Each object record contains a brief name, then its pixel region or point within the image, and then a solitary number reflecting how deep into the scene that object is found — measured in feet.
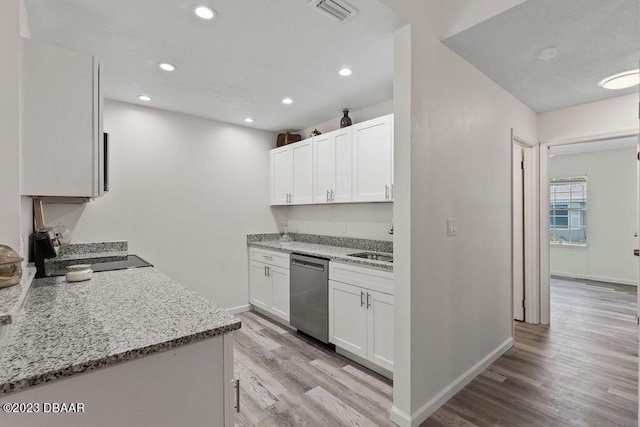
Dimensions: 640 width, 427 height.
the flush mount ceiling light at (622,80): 8.01
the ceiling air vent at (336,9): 5.51
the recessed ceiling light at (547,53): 6.98
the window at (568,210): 19.23
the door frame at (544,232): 11.47
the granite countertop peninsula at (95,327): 2.66
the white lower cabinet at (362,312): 7.82
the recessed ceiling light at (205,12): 5.74
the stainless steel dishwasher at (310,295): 9.61
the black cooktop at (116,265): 6.73
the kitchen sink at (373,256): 10.19
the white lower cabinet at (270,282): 11.39
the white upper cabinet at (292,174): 12.42
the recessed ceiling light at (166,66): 7.91
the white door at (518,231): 11.92
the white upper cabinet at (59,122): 4.66
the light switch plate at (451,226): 7.07
